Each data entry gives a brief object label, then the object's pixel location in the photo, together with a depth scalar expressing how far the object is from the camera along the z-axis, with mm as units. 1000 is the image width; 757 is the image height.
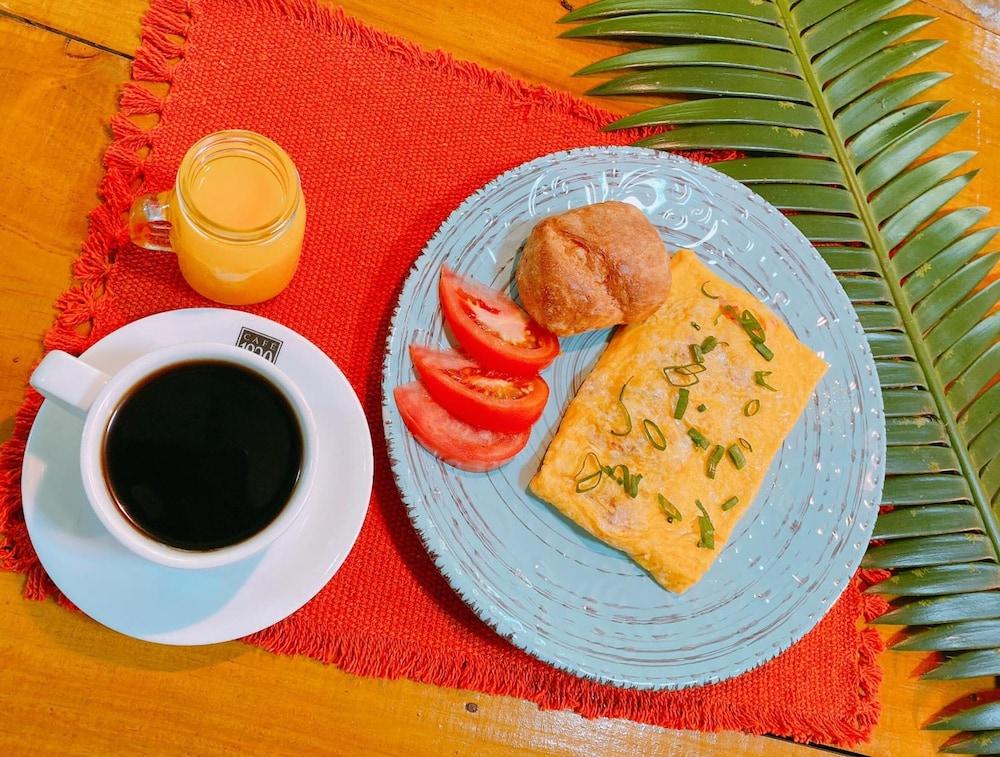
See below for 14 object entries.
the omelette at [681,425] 424
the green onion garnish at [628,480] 427
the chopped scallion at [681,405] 437
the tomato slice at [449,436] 409
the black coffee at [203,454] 341
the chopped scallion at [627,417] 432
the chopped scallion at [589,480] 422
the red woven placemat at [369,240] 429
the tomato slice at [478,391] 409
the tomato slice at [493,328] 422
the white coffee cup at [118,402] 320
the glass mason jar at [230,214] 373
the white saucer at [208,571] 364
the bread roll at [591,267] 419
